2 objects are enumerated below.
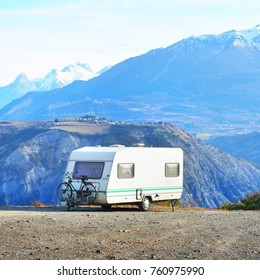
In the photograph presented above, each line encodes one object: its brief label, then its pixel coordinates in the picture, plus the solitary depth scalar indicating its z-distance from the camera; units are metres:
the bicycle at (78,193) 24.33
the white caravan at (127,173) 24.30
